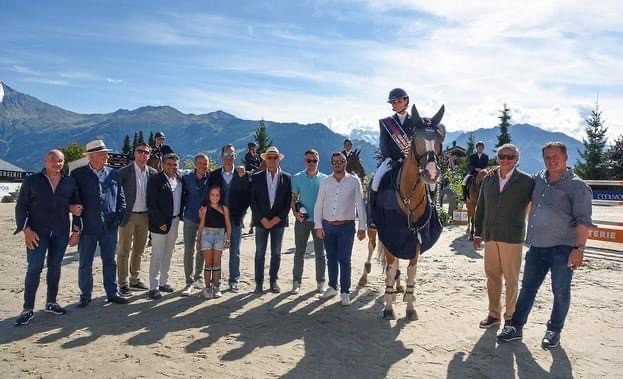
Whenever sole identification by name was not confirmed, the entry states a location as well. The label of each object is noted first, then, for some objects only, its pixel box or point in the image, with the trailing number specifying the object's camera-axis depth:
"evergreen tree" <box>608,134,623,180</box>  30.62
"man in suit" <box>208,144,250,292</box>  7.07
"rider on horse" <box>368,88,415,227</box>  6.37
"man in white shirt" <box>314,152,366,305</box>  6.74
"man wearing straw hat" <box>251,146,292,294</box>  7.05
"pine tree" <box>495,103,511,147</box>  49.59
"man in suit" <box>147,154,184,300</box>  6.84
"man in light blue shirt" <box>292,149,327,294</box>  7.17
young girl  6.88
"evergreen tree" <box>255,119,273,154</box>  54.69
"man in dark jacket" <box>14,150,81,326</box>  5.62
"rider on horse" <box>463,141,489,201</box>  12.91
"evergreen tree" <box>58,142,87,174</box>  48.27
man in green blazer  5.43
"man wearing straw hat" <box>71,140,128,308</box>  6.16
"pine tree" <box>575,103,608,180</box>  35.16
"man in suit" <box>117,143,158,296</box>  6.91
